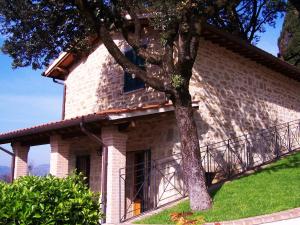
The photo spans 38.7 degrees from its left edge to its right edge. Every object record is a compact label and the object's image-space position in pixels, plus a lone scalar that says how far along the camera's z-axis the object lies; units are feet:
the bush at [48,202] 18.94
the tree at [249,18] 74.70
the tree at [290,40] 80.12
